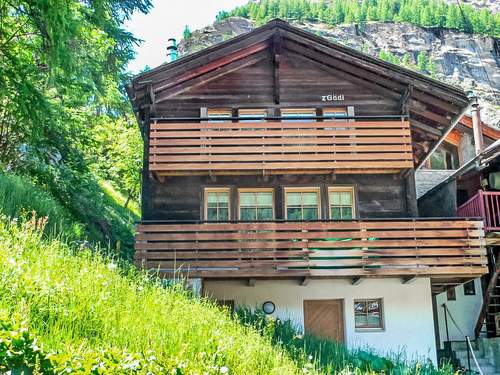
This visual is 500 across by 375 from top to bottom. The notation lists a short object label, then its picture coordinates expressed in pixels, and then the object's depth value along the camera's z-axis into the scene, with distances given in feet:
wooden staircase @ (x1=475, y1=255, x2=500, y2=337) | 57.67
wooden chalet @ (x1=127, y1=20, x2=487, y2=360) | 45.85
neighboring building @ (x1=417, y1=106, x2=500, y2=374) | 53.21
